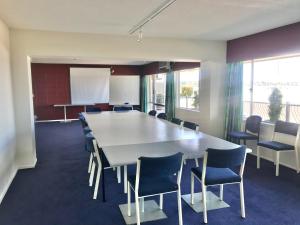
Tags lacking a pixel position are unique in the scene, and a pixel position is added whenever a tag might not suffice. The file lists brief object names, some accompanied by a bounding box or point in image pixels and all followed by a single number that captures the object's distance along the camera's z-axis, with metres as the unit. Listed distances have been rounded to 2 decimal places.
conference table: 2.57
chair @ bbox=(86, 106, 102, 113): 6.75
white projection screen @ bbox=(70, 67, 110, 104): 9.70
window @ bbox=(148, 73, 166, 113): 8.98
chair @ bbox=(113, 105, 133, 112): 7.09
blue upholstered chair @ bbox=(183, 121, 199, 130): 3.93
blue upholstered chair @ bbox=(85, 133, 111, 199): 2.98
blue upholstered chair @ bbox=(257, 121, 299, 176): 3.90
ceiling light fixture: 2.82
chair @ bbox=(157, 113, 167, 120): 5.42
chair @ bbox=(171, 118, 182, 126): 4.43
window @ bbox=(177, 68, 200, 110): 7.27
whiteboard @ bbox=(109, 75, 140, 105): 10.34
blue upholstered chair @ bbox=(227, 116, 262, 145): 4.60
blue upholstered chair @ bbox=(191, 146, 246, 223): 2.40
